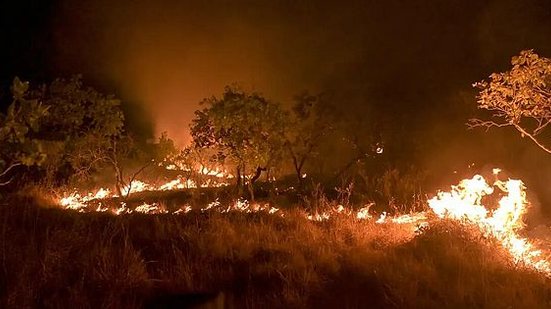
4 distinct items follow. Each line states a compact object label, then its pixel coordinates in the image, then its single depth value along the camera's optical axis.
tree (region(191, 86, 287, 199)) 14.05
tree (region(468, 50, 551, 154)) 8.55
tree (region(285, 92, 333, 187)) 16.94
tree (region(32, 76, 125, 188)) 13.89
